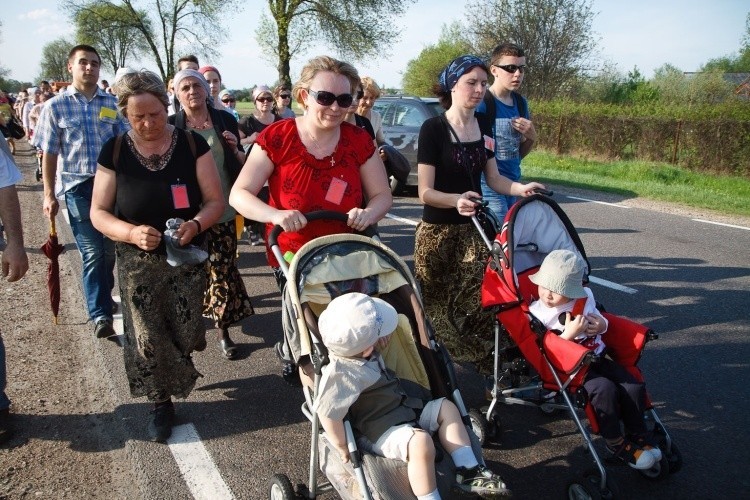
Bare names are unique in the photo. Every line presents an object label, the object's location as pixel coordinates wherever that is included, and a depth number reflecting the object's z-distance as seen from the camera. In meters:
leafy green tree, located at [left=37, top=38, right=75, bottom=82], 72.69
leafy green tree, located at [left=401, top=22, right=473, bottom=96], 42.97
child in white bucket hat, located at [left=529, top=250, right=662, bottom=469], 2.82
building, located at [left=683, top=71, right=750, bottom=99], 22.17
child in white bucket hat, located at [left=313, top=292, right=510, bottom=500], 2.31
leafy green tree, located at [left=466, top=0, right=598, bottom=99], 25.64
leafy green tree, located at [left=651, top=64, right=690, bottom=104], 23.78
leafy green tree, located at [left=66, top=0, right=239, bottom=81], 38.56
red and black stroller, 2.86
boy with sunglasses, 4.45
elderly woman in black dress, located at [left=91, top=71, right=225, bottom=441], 3.34
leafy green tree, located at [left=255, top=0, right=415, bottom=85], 29.67
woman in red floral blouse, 3.16
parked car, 11.69
